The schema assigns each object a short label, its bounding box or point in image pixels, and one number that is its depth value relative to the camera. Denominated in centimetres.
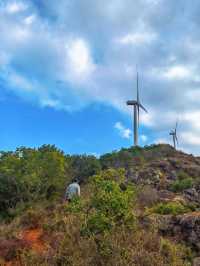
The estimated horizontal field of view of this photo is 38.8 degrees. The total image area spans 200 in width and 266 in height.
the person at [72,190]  1128
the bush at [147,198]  1445
